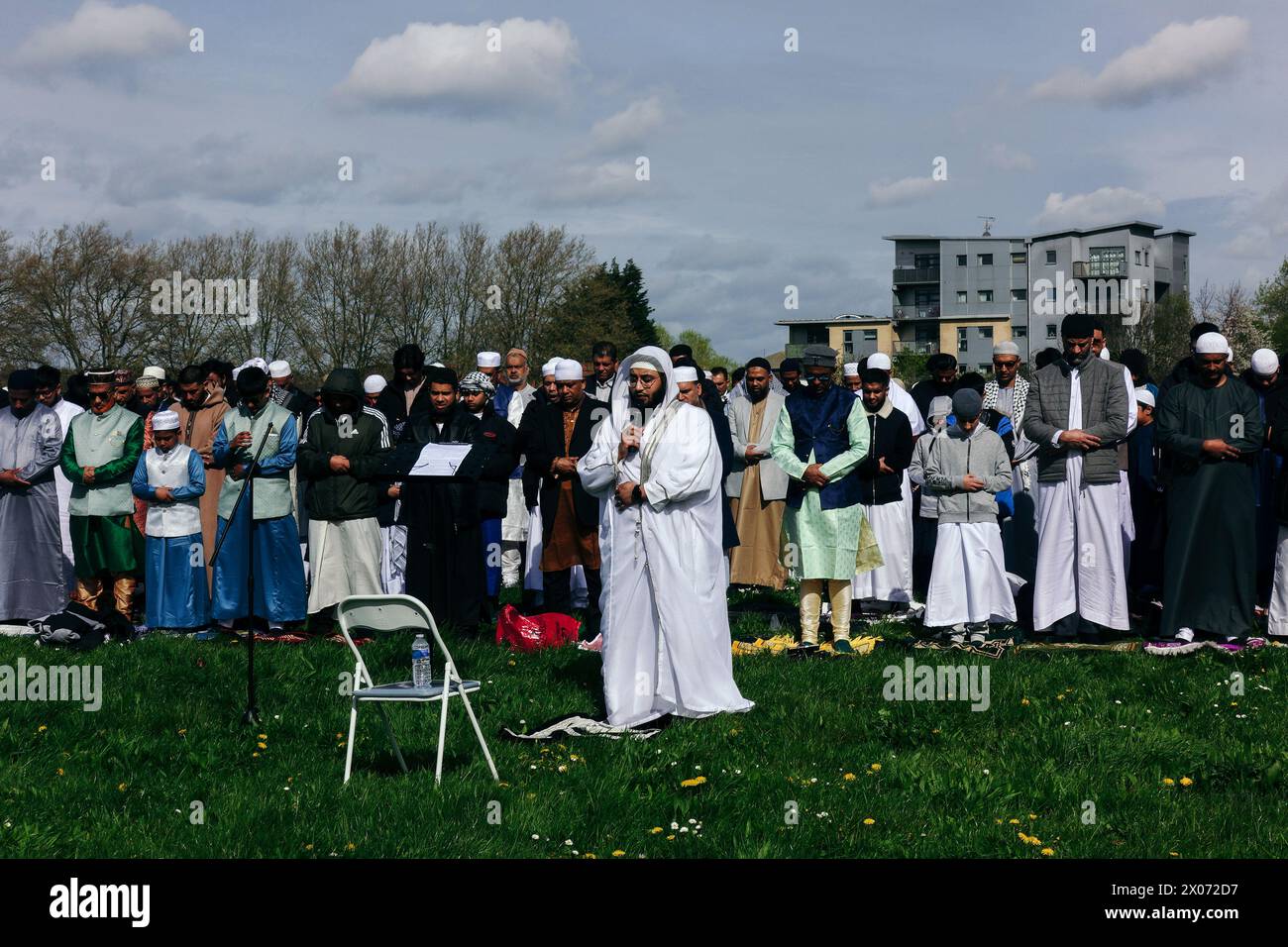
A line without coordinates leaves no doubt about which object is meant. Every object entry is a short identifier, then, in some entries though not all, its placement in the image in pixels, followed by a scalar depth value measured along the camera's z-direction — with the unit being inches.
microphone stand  326.0
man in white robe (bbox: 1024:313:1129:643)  449.1
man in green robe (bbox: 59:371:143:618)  478.0
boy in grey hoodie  449.4
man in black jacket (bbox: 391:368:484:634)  460.1
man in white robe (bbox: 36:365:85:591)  509.7
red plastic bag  434.3
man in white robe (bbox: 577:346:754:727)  342.6
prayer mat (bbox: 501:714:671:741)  327.9
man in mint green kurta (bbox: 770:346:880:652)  433.4
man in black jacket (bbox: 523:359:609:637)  458.3
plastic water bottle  295.9
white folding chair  283.0
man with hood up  464.8
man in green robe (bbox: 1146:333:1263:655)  431.8
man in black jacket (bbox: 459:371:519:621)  466.6
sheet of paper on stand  435.5
